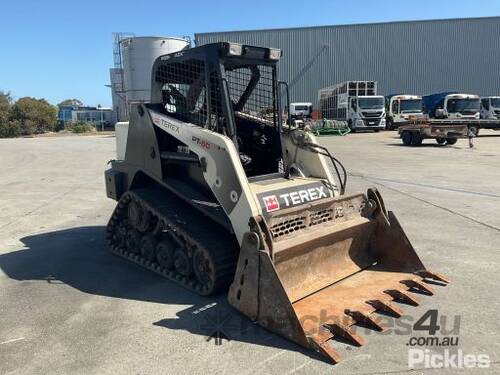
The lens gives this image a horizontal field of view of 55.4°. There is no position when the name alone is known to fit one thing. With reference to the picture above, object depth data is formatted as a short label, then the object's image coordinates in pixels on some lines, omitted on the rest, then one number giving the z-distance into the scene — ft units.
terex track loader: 13.19
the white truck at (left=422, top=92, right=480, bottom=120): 99.30
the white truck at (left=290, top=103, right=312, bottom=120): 129.71
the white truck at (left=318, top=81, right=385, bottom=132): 107.04
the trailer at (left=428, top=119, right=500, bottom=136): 77.05
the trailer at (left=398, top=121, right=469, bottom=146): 72.49
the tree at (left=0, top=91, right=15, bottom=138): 181.98
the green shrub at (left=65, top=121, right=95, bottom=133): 179.63
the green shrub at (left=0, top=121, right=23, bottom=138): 182.09
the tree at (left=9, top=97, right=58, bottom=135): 184.96
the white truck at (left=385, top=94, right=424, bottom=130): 110.63
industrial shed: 148.36
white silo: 108.27
